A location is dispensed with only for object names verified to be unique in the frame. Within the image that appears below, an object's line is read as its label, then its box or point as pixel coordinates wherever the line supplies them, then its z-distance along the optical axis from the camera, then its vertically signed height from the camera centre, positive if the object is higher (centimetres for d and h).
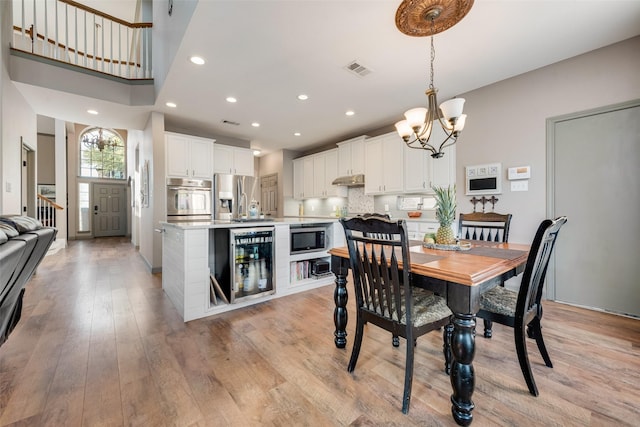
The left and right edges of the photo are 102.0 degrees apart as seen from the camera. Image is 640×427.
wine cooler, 268 -55
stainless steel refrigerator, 500 +37
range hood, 504 +63
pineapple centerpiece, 187 -3
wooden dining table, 121 -38
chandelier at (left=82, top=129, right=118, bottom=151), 875 +255
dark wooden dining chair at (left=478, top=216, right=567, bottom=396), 133 -55
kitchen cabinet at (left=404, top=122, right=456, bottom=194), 373 +66
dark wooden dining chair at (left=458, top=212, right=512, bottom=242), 235 -12
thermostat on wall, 300 +45
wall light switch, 302 +30
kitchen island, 245 -60
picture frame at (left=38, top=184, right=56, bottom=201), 792 +73
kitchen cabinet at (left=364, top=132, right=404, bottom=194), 438 +84
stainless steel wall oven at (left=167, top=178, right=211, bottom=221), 441 +24
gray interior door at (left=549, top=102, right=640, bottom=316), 244 +4
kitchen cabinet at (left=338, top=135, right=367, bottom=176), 505 +112
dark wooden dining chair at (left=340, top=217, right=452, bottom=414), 131 -51
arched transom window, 890 +211
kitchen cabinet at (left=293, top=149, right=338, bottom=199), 573 +89
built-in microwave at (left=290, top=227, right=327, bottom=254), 327 -36
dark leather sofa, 70 -13
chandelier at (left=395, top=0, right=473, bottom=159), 186 +147
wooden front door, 905 +12
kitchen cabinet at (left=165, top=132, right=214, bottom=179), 441 +101
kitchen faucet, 481 +14
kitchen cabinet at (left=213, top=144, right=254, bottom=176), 517 +109
